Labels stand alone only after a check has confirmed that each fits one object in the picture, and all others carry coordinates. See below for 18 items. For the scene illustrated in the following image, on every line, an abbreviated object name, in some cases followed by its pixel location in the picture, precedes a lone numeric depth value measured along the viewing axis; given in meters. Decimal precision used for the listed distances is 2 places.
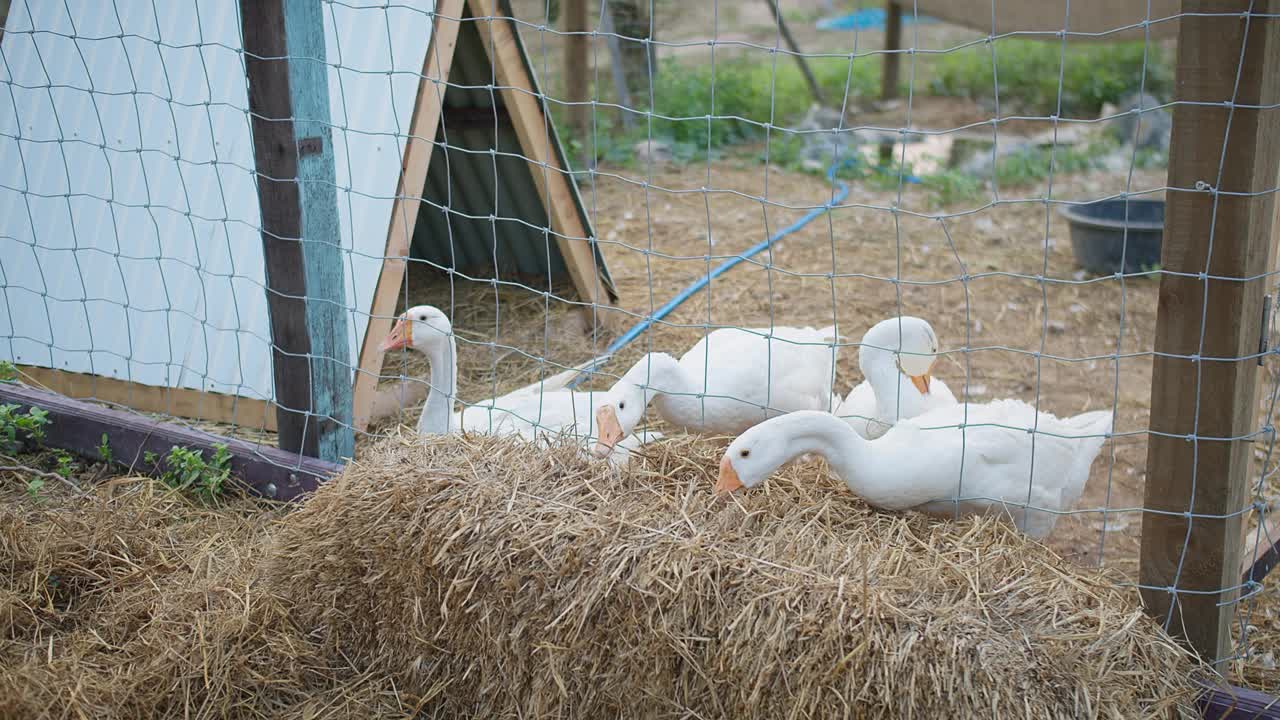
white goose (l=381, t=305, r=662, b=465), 3.64
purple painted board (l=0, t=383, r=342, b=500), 3.53
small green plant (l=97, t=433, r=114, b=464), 3.89
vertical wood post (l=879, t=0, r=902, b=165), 9.81
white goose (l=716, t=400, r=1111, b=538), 2.65
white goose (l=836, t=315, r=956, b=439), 3.69
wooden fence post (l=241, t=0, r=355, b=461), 3.17
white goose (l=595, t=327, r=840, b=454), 3.33
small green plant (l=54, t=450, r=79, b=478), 3.85
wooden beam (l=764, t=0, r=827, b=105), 11.11
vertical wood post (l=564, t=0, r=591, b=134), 8.87
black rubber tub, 6.85
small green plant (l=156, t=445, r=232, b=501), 3.67
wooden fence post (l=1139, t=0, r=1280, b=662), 2.12
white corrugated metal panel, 4.17
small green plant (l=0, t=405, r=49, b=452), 3.94
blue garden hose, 5.23
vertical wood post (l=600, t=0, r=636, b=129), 10.38
